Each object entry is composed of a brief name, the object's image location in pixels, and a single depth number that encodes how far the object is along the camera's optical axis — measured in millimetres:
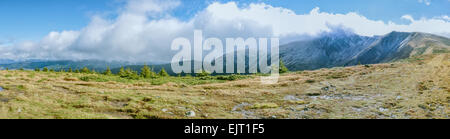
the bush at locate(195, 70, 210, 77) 99931
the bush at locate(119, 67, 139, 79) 87200
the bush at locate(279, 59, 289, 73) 90412
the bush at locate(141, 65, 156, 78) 86462
